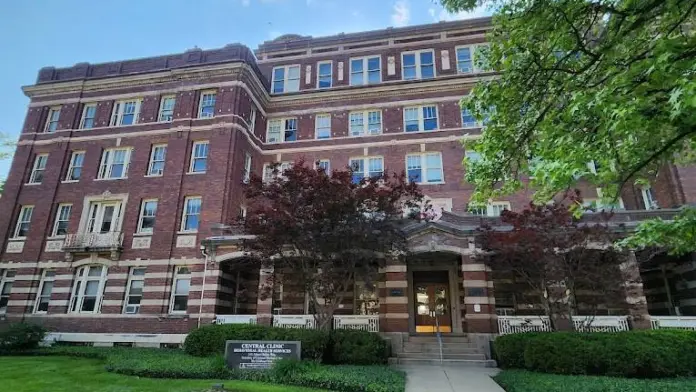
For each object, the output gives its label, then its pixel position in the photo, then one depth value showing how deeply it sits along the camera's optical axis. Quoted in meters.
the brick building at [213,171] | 19.36
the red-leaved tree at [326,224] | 13.88
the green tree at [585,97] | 5.50
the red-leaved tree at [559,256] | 13.80
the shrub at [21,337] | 16.83
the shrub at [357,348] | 14.11
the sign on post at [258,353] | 11.99
